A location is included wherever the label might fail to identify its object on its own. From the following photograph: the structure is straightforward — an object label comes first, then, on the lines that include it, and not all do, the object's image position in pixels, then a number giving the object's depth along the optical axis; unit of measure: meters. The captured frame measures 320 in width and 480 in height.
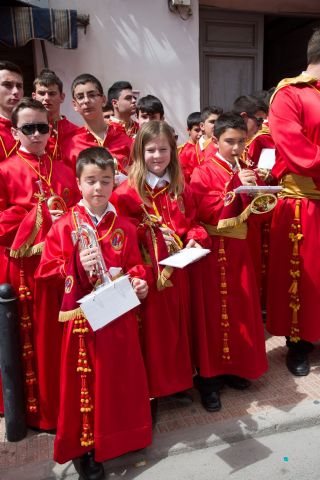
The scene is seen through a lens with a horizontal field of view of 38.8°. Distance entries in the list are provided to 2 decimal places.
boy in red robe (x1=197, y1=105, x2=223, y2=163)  5.12
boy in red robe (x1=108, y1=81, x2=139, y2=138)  4.70
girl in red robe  2.74
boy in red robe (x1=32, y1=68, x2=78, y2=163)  3.53
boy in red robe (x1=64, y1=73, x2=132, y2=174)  3.39
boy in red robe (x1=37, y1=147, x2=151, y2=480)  2.39
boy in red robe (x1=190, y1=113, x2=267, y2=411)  3.04
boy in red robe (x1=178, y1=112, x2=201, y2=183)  5.35
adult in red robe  3.12
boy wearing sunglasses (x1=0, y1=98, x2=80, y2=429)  2.63
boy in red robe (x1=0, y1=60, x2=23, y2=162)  3.05
